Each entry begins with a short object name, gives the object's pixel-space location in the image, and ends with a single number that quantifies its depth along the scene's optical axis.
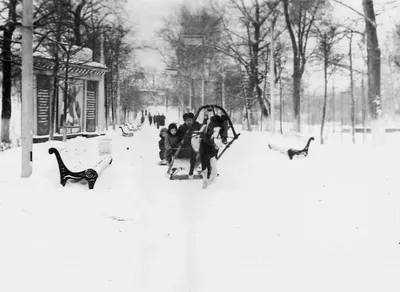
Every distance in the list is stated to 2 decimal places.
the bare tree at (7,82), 15.22
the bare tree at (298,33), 20.47
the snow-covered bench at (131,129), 26.23
